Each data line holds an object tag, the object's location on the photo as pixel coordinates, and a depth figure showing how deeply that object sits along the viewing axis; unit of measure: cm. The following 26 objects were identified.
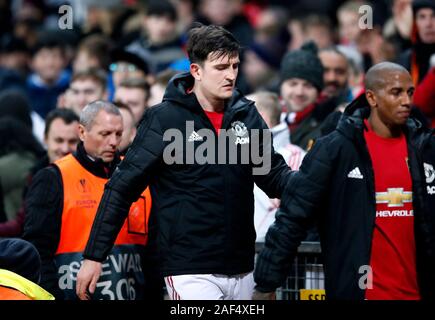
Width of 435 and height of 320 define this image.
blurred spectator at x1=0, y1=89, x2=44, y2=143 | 1144
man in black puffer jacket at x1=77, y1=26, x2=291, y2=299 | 725
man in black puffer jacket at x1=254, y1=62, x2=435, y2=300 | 723
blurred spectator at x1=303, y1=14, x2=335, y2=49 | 1400
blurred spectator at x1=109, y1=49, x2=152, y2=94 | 1245
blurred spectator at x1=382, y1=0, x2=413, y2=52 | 1165
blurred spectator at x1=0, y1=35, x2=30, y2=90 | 1636
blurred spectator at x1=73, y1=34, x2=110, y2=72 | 1359
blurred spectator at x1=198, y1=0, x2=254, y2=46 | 1527
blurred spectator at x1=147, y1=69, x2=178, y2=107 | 1100
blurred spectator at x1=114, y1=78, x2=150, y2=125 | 1109
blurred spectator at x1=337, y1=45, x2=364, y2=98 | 1187
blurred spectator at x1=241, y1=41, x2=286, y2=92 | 1451
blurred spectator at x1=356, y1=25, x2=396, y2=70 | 1177
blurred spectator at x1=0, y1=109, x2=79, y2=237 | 970
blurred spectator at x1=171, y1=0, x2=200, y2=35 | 1637
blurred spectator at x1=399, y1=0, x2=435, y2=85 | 1036
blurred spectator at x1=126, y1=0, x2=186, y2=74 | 1386
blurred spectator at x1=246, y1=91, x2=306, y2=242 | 878
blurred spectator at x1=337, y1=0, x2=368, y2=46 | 1347
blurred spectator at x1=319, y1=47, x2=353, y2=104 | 1145
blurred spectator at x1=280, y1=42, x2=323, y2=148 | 1055
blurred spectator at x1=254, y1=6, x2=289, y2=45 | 1536
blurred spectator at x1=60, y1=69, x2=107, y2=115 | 1165
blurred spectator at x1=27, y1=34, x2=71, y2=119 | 1416
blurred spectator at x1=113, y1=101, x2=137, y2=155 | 958
